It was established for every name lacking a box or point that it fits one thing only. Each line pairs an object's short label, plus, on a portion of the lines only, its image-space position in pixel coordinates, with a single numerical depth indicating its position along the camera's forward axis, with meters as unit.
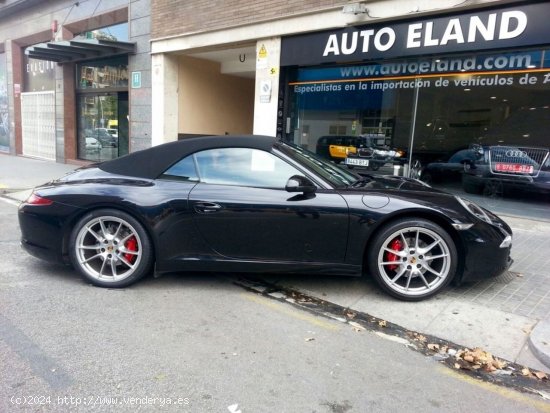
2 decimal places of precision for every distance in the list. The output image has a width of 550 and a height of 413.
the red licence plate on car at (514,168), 7.21
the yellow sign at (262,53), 9.79
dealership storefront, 6.97
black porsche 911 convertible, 3.85
